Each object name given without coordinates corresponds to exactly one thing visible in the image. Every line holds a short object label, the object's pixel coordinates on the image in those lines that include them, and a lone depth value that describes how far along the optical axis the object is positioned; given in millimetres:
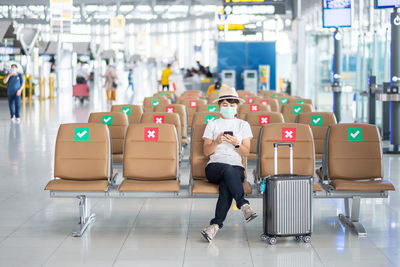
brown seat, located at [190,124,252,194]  6867
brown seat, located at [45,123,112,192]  6812
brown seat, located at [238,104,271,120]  11039
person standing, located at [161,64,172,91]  27234
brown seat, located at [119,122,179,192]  6824
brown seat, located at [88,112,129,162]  8984
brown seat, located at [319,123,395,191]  6898
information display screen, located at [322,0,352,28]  16969
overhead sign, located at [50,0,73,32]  23109
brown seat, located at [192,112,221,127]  9430
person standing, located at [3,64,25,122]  20625
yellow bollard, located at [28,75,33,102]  31722
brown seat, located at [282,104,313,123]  11070
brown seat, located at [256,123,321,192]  6805
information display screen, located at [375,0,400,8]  12242
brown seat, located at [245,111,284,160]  8945
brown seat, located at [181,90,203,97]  17625
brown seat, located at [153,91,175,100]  17027
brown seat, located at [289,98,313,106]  13780
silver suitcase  6016
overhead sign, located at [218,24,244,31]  27156
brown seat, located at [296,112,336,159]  8875
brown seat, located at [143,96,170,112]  12633
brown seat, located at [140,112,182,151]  9039
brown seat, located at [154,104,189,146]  10620
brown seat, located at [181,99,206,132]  12350
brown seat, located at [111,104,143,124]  10594
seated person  6312
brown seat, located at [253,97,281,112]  12594
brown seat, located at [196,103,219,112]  11094
